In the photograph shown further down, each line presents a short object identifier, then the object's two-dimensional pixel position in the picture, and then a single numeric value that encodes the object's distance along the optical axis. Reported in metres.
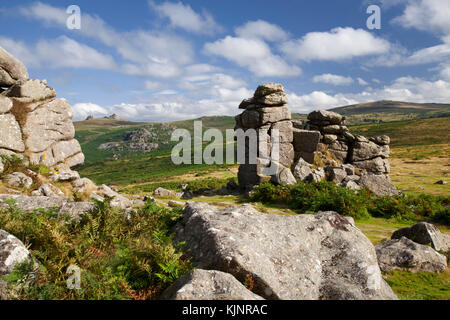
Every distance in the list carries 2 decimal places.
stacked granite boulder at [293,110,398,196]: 29.26
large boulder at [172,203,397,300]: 5.36
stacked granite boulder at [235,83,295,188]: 30.58
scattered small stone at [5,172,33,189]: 12.35
